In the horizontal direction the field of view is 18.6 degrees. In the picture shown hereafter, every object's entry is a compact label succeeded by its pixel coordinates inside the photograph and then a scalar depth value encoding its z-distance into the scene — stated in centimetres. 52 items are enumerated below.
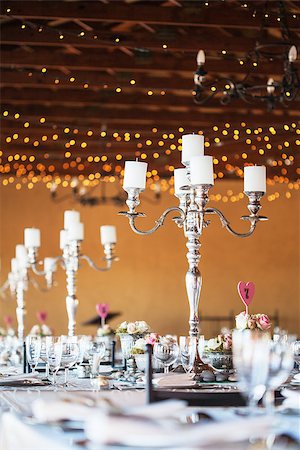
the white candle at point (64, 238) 710
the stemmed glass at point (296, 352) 387
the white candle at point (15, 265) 898
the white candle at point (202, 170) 399
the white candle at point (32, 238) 708
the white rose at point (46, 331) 781
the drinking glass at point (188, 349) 396
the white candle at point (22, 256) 823
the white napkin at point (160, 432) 208
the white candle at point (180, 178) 455
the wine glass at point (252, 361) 245
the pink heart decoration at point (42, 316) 866
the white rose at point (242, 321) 425
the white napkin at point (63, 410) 230
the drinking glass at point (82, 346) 391
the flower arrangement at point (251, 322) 425
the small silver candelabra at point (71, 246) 669
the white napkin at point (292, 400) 270
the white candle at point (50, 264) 789
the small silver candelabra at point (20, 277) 799
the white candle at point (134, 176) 432
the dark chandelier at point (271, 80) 600
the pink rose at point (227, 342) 418
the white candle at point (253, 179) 435
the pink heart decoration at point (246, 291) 452
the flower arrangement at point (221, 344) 419
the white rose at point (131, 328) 448
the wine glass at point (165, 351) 370
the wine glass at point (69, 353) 369
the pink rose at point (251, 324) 425
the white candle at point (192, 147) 427
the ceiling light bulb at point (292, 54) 596
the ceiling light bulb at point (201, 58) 629
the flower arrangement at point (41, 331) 773
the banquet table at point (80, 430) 212
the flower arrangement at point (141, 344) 418
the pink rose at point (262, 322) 426
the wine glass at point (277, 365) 249
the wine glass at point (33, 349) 383
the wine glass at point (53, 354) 367
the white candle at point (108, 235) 709
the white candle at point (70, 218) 692
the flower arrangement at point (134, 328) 448
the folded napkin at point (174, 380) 360
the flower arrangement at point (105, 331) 687
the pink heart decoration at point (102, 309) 649
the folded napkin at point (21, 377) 410
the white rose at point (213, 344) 421
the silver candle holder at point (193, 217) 404
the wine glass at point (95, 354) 416
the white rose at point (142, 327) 450
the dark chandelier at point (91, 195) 1275
